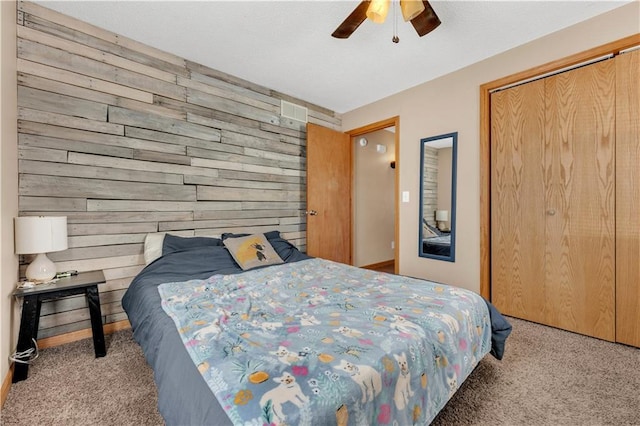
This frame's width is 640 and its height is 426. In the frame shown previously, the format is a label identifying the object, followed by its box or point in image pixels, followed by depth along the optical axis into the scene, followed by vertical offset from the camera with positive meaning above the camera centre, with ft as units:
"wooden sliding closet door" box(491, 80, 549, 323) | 8.33 +0.24
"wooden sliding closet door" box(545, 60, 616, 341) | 7.20 +0.30
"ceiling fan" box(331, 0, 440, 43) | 5.71 +4.18
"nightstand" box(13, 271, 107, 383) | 5.68 -1.97
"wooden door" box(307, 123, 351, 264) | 12.26 +0.73
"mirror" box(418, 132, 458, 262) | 10.12 +0.47
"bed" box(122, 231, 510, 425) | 2.74 -1.76
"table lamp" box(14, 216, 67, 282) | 5.82 -0.62
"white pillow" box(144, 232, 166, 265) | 8.02 -1.08
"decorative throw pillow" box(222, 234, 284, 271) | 8.10 -1.26
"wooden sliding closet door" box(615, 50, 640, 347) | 6.81 +0.27
